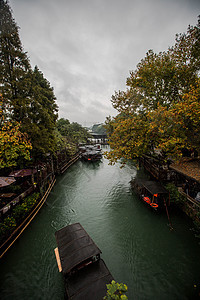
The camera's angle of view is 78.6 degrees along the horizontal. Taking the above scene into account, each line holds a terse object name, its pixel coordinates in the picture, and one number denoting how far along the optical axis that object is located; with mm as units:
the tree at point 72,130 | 36522
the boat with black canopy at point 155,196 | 11338
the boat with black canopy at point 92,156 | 32125
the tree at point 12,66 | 11523
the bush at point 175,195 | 11638
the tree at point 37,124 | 13018
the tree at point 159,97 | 10530
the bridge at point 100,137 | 62150
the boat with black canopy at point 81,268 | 4695
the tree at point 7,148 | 9522
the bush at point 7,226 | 8191
